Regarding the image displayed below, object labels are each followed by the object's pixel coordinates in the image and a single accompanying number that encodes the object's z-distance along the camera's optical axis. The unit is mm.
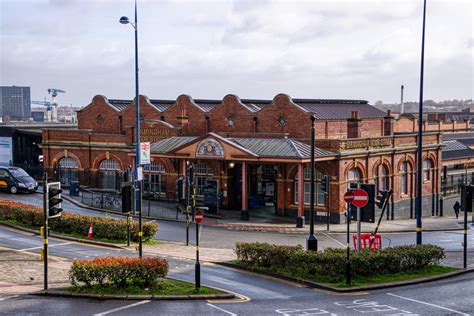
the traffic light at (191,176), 29078
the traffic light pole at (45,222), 21016
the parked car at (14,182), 51406
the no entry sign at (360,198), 23703
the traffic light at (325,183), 39812
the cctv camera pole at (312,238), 26672
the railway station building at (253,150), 43750
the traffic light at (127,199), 27016
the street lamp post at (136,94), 34656
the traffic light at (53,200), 21414
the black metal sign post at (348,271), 22406
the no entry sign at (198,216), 23081
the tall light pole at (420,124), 29148
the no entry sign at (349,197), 23298
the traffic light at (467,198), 25906
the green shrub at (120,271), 20906
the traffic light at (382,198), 28712
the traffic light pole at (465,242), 25914
